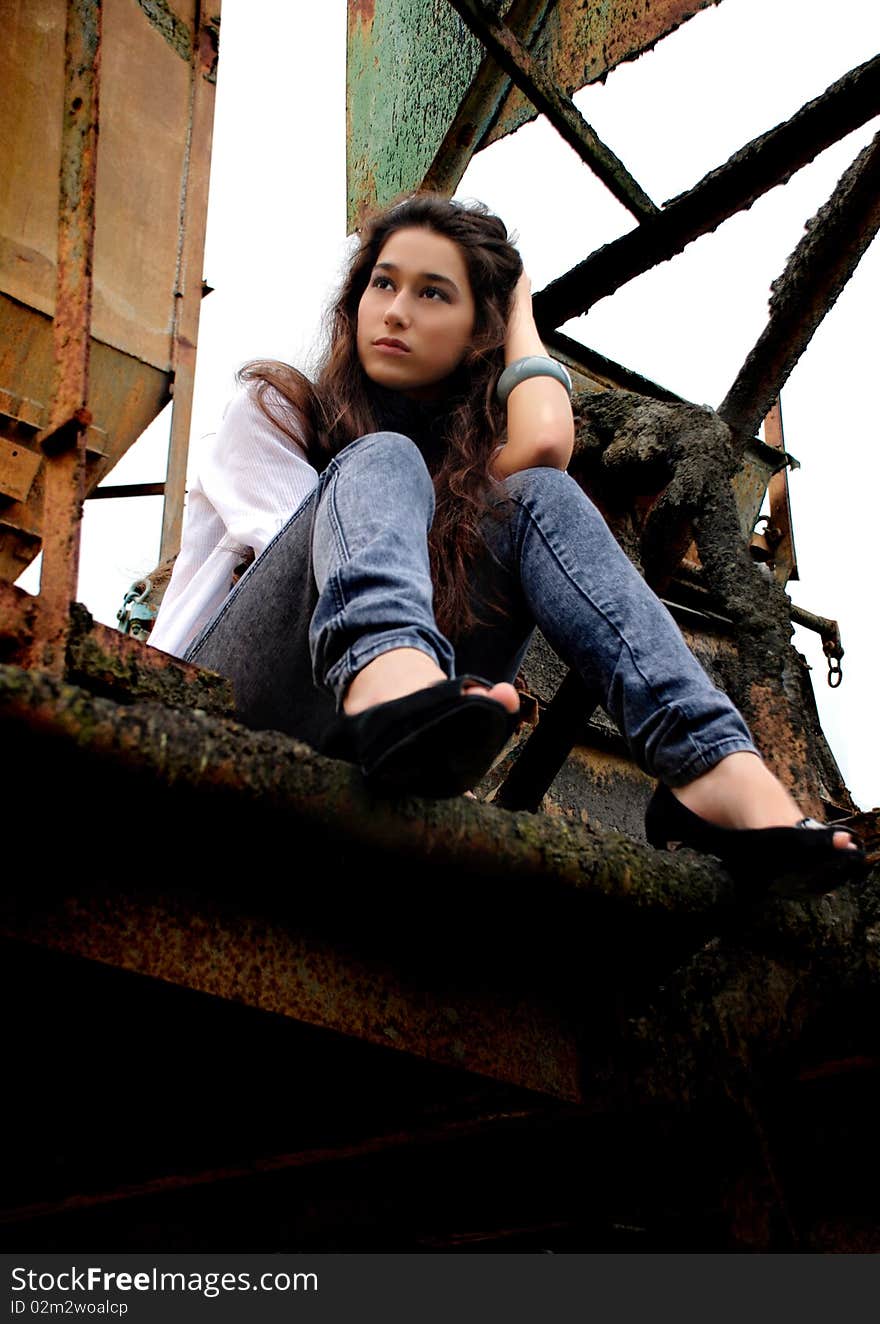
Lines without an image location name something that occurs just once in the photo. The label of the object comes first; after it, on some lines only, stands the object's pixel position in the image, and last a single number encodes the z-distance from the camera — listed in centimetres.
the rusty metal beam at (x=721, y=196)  280
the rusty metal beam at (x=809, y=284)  288
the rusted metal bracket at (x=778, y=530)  542
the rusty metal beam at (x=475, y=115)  359
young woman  142
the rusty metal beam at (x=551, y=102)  323
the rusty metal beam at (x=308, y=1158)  167
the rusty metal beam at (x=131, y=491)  489
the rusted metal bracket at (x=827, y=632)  528
